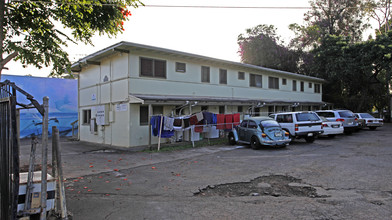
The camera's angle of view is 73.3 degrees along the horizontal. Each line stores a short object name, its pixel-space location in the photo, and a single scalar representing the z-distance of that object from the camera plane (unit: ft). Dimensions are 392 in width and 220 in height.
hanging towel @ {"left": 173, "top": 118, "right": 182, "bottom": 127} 46.19
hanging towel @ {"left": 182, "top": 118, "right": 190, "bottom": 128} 48.08
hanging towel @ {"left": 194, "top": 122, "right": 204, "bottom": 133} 47.75
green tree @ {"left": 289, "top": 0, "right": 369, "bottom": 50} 113.50
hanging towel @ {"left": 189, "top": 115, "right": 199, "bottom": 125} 47.20
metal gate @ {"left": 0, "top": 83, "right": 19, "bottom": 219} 12.13
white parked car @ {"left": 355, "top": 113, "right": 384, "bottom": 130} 71.61
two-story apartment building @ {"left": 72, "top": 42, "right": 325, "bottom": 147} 46.06
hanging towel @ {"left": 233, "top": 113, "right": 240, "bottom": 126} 54.13
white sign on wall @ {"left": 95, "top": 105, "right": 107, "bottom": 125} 51.75
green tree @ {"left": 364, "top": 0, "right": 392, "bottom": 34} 105.67
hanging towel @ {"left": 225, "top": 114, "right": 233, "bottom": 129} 53.17
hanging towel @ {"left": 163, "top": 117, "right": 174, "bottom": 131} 43.45
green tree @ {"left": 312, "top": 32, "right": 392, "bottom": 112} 85.25
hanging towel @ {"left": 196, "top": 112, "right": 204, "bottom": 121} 47.09
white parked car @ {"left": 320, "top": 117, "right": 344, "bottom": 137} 53.88
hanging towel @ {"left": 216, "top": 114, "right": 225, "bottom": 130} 51.70
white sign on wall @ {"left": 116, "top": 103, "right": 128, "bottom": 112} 46.29
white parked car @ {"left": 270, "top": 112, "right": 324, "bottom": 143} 46.65
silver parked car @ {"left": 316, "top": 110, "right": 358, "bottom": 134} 58.59
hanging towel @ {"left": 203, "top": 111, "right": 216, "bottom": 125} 49.24
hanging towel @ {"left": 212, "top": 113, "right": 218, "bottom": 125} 50.54
